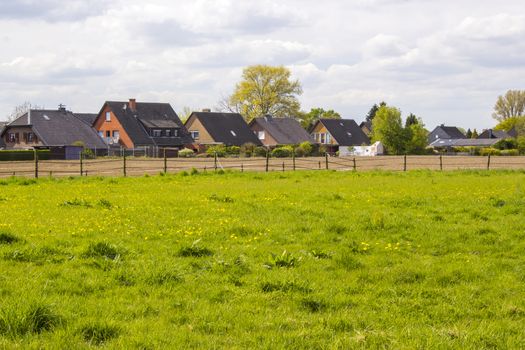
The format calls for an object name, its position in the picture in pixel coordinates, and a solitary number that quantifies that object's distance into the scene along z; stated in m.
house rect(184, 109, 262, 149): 104.88
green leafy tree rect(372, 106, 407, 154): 100.69
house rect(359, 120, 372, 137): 152.38
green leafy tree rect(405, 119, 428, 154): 101.44
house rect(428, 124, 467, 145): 158.91
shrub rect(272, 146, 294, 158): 88.94
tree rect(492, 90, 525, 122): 162.00
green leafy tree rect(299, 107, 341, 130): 159.62
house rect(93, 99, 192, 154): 96.38
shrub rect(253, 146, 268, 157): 91.16
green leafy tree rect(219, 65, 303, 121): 124.62
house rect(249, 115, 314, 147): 112.31
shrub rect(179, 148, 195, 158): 87.41
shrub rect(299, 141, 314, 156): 97.59
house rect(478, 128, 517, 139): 146.24
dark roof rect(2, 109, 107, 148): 85.25
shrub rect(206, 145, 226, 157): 89.57
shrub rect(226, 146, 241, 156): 92.26
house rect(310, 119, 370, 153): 122.50
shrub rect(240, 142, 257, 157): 90.50
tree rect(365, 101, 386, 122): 160.88
